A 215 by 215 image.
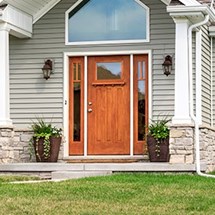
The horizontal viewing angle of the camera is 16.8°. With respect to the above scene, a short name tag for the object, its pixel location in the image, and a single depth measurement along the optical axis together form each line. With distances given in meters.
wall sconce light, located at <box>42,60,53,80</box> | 14.62
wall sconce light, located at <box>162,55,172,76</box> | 14.05
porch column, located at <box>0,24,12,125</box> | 13.62
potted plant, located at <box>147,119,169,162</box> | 13.61
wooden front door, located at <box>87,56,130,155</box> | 14.48
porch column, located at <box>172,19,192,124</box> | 13.01
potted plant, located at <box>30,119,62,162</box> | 14.17
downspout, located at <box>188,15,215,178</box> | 12.95
